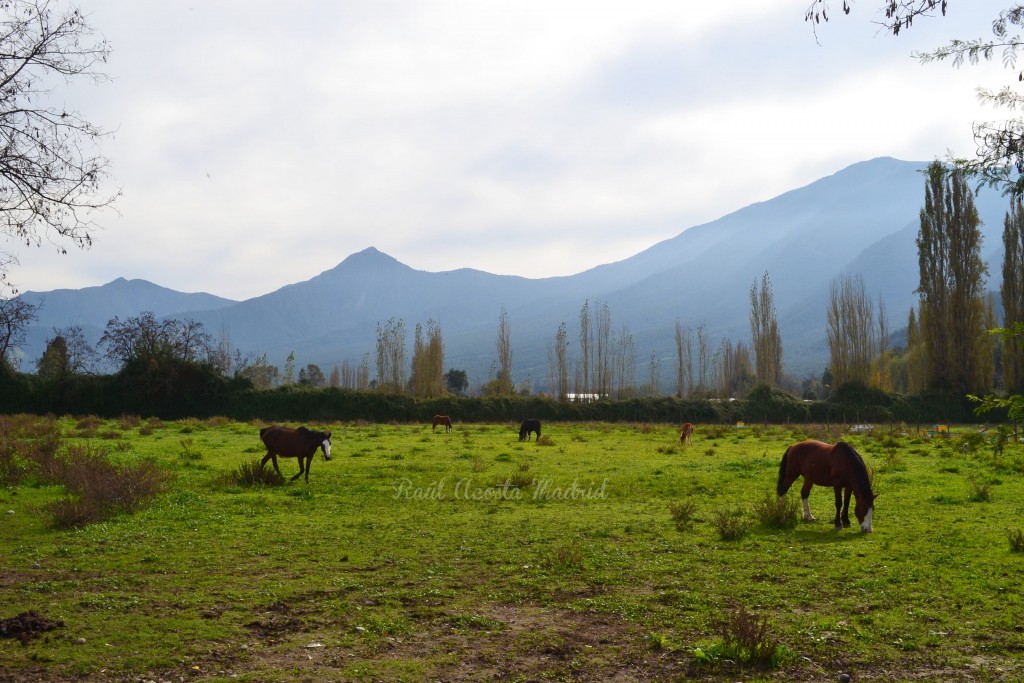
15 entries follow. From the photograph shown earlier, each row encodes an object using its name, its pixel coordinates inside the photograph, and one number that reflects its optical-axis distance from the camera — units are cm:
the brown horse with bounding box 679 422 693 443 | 3378
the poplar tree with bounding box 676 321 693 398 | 8541
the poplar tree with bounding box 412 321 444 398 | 6794
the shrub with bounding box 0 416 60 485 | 1720
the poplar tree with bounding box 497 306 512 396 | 6938
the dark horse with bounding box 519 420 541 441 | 3488
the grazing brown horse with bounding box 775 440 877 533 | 1262
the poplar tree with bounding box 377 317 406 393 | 8069
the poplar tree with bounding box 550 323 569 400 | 7254
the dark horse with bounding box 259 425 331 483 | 1922
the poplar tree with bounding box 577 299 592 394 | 8229
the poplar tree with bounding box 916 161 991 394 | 5691
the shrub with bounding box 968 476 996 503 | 1614
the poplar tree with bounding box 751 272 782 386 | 7819
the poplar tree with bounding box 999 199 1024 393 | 5644
